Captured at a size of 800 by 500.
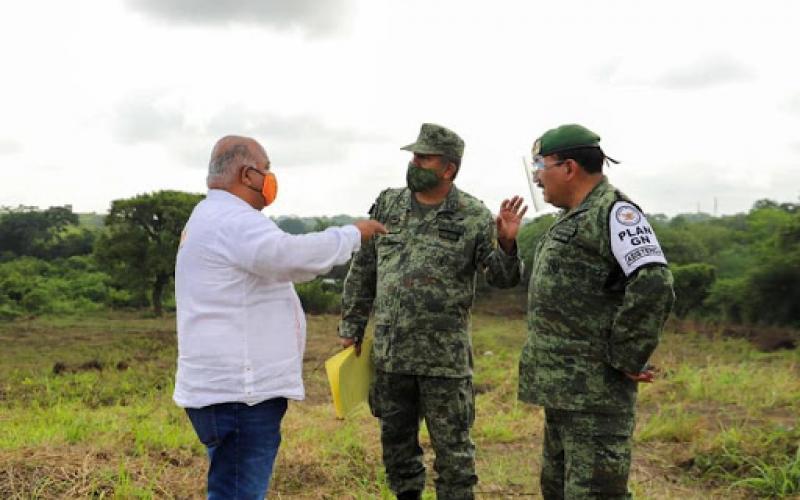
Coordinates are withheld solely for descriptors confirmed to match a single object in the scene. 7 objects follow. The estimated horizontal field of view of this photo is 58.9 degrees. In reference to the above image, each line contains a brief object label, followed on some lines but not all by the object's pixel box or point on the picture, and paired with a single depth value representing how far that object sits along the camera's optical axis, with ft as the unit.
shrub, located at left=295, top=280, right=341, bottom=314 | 68.85
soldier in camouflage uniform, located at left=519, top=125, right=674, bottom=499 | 8.16
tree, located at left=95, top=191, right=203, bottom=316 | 59.06
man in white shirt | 7.89
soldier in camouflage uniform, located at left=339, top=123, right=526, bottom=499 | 10.77
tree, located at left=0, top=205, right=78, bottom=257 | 89.45
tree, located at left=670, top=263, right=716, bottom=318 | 57.72
